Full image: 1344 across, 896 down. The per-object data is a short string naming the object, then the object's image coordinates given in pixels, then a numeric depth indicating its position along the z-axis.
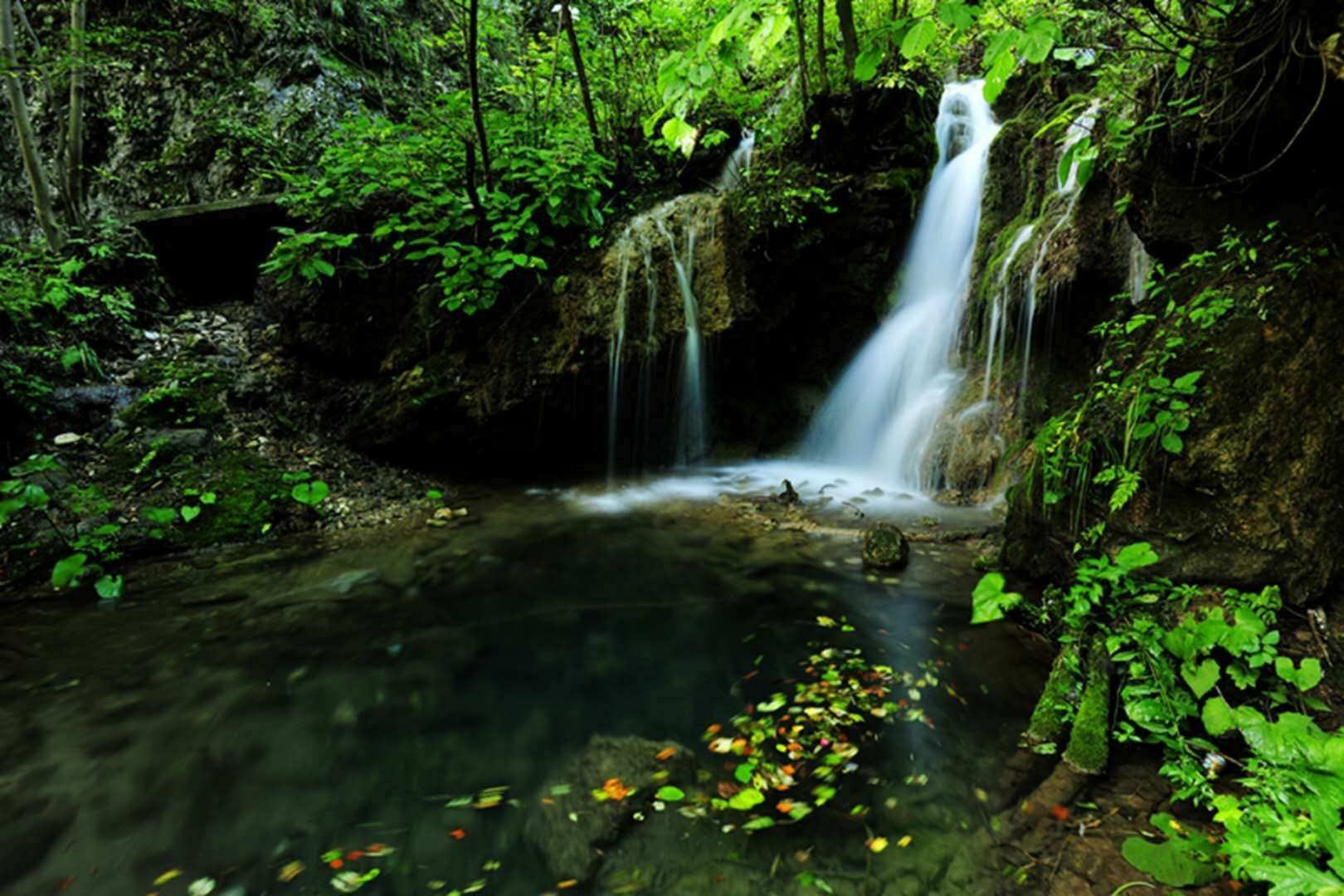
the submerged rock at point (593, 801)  2.00
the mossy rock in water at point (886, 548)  4.27
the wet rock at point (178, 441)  5.25
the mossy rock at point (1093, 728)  2.12
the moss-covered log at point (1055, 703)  2.35
